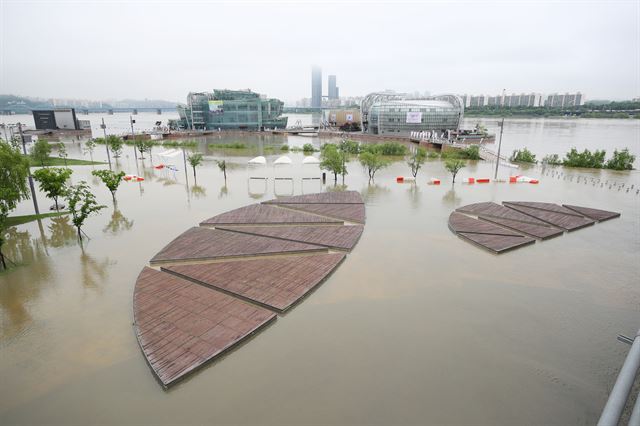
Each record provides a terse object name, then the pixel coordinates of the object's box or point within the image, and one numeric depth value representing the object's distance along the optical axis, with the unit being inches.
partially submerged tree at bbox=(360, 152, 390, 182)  1357.0
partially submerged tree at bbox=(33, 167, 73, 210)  844.6
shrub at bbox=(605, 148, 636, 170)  1619.7
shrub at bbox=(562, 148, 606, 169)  1656.4
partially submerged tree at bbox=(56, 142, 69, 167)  1710.9
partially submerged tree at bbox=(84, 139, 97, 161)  1961.9
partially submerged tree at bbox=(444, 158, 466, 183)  1292.9
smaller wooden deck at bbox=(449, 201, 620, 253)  780.6
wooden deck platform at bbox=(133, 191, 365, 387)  442.3
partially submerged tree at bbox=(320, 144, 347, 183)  1294.3
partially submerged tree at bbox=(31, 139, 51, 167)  1656.1
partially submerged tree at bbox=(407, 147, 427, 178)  1385.3
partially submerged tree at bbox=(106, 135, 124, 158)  1870.7
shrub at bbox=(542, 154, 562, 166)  1734.7
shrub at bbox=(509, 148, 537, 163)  1808.6
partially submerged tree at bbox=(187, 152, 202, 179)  1350.1
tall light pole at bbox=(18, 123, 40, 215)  850.6
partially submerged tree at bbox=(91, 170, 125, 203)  959.6
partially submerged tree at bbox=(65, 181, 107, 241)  731.4
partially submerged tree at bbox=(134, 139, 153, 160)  1863.2
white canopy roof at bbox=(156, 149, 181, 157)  1529.7
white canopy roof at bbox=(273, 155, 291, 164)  1366.1
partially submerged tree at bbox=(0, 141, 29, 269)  807.4
